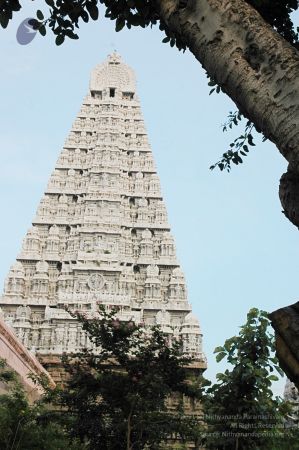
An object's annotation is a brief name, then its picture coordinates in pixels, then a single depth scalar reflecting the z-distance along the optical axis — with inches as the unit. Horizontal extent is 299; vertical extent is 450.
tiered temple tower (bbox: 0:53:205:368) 1288.1
